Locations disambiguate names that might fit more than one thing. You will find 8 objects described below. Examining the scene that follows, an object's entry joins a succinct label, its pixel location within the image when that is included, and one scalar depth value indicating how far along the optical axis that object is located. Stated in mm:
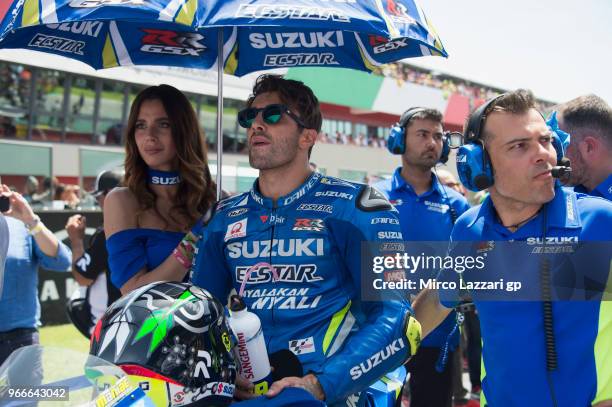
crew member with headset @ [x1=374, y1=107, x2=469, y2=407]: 4129
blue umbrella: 2113
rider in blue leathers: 2076
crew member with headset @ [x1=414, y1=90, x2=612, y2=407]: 1882
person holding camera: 3994
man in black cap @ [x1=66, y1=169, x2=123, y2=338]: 3980
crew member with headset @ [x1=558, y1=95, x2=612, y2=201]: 2779
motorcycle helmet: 1529
